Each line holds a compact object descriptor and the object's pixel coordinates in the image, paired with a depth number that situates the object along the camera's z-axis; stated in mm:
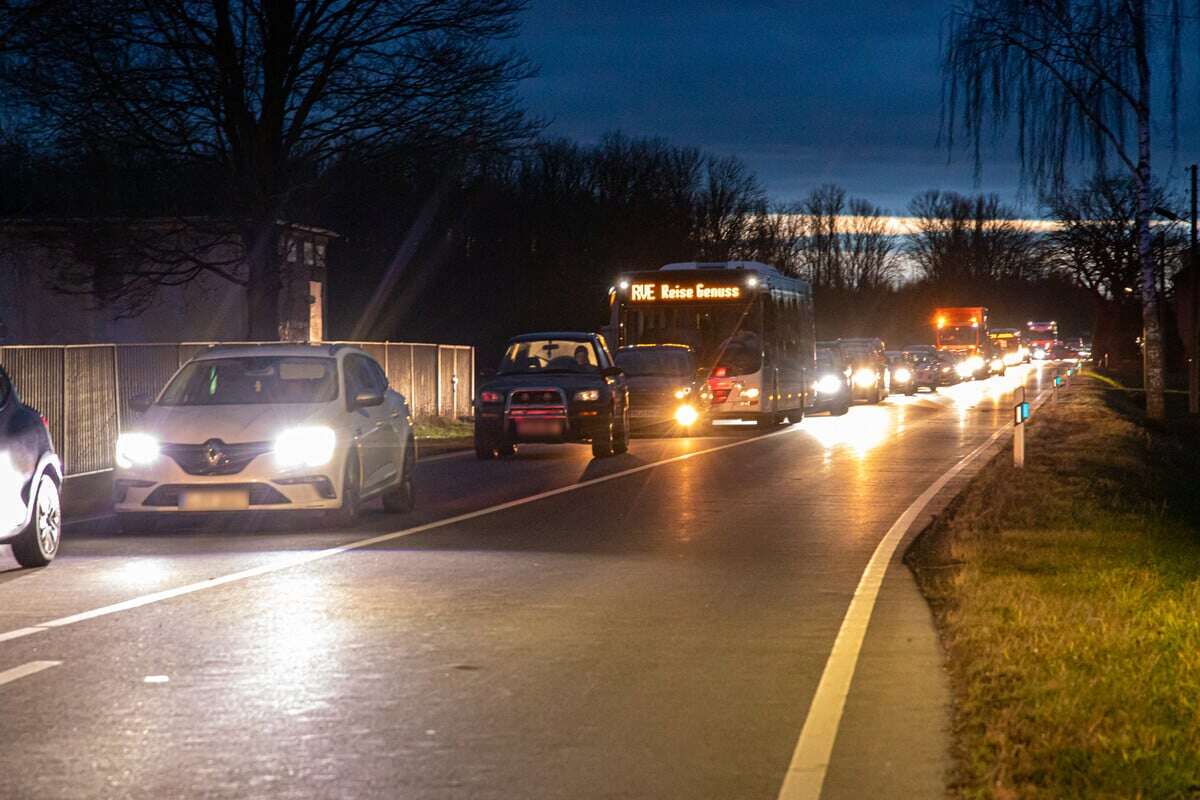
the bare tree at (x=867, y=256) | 132375
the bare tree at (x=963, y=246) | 134875
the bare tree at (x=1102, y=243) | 96688
